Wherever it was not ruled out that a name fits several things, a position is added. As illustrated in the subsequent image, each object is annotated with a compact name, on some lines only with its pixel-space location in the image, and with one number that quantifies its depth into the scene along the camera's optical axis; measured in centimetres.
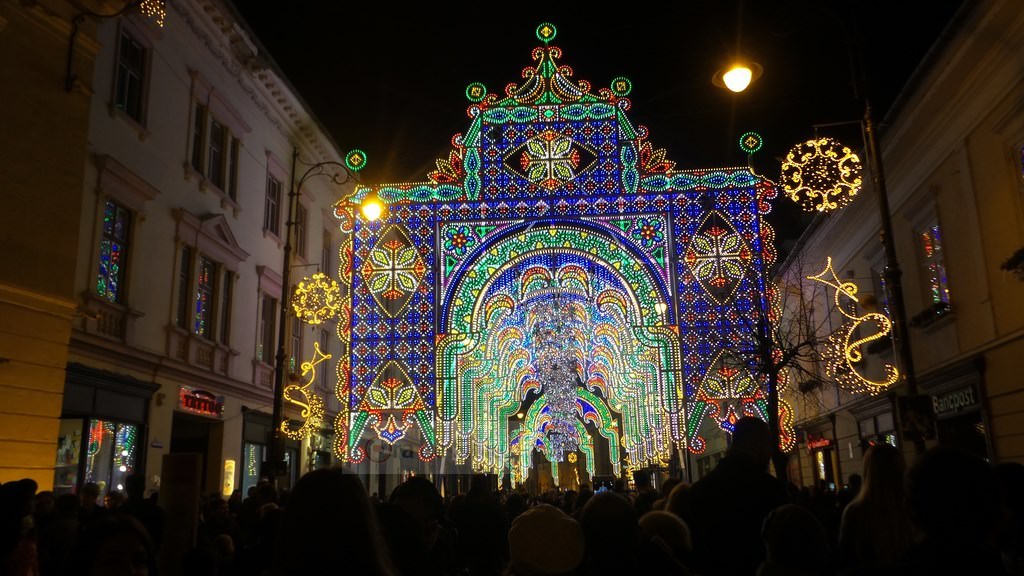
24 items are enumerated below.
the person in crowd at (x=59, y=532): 967
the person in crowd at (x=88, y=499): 1187
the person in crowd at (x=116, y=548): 394
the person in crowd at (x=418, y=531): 573
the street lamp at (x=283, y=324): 1623
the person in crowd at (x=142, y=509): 829
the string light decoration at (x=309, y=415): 1915
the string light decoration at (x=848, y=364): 1652
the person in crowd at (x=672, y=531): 559
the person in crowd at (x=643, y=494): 1095
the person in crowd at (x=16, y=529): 541
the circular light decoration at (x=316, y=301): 1862
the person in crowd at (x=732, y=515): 555
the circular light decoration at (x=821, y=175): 1392
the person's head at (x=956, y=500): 319
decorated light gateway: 1822
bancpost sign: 1647
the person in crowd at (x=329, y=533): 313
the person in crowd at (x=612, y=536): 443
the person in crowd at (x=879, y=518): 495
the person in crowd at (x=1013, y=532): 490
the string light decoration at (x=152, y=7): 1353
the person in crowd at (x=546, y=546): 398
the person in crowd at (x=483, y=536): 664
